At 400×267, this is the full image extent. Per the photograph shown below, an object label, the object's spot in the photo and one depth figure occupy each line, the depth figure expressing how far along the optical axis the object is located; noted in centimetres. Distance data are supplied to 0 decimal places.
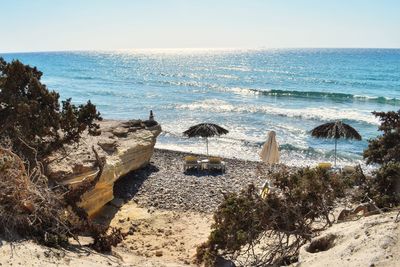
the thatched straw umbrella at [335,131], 1716
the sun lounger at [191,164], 1814
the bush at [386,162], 902
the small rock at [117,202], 1398
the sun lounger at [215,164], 1797
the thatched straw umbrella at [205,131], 1933
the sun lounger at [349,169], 1557
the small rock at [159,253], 1076
